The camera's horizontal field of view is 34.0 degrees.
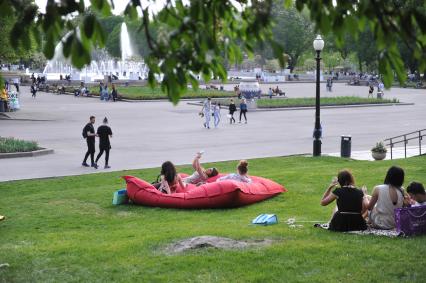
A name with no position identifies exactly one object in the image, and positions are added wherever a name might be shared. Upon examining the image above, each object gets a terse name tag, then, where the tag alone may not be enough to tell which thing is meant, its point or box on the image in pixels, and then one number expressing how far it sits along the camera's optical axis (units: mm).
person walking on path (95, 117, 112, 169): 20766
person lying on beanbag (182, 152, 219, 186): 14414
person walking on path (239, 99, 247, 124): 37125
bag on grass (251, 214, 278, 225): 10422
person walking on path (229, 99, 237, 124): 36719
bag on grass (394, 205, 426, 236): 8586
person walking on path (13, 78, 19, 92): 60619
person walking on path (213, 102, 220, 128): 34459
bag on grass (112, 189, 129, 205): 13664
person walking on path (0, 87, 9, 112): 43588
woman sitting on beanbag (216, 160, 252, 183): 13384
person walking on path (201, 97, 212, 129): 34281
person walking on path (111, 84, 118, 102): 57531
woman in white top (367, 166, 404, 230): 9094
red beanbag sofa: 12672
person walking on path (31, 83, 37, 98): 62194
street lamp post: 22422
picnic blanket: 8713
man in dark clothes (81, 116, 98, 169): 20875
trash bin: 22342
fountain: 103812
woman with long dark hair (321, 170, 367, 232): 9156
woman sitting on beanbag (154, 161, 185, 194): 13297
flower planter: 21578
